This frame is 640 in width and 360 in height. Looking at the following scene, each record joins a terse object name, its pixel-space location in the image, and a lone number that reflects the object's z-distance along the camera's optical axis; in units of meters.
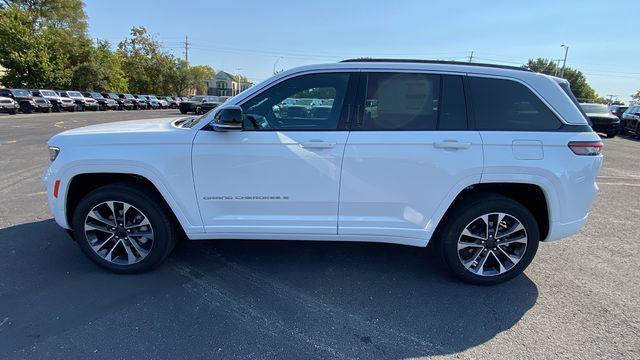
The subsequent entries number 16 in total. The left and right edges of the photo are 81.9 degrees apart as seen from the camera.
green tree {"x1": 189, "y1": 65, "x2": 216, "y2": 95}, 68.25
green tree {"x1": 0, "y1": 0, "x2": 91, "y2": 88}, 34.94
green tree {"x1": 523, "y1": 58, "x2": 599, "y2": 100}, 73.69
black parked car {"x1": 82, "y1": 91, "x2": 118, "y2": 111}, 38.28
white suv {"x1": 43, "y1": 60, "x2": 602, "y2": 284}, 3.05
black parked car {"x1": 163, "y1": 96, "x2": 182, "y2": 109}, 52.19
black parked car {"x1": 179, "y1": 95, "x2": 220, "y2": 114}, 32.12
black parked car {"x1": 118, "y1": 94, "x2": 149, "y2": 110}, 43.47
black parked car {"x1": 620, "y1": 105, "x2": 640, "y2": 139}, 20.19
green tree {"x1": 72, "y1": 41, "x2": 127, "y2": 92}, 43.09
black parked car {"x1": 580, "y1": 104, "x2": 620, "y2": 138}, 18.45
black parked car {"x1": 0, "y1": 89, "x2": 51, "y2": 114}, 26.78
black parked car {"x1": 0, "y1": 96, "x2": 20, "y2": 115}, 24.28
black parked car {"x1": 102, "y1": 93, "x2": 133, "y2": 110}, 40.82
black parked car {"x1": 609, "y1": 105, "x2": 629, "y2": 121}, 27.16
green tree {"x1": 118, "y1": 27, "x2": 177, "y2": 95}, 58.75
